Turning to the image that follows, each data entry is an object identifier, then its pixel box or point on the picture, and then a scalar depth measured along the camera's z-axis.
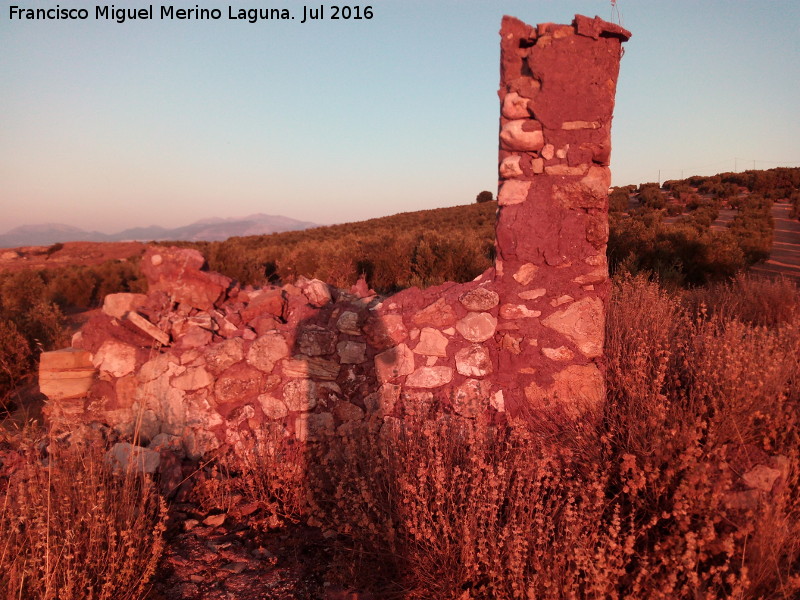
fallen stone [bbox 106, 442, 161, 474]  3.32
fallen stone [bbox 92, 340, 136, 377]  3.80
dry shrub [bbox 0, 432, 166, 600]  2.28
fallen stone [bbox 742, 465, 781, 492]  2.55
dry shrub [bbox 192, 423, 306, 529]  3.30
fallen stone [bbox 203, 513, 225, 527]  3.20
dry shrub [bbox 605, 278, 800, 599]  2.15
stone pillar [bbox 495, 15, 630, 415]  3.31
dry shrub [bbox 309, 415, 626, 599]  2.24
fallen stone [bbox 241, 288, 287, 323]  4.19
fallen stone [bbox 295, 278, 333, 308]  4.35
